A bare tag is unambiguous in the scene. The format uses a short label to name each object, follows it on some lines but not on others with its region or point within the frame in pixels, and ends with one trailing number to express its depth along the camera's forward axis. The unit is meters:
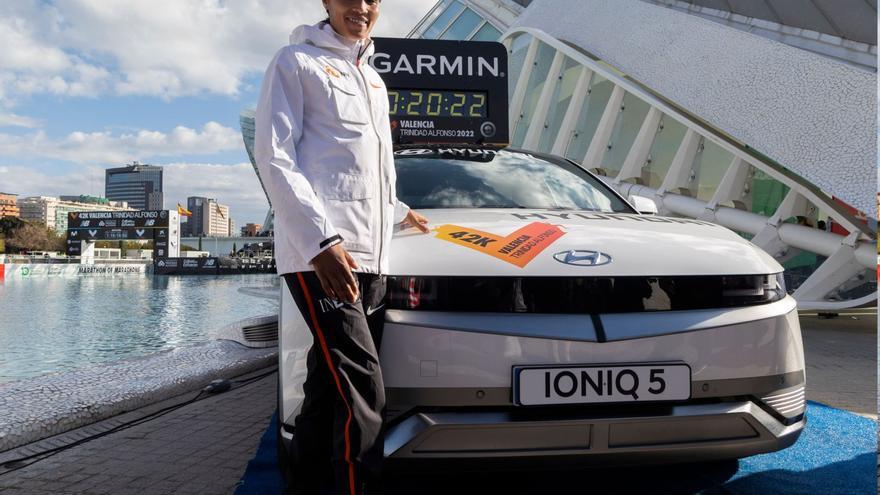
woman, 1.43
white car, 1.55
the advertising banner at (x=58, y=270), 40.19
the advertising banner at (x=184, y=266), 50.18
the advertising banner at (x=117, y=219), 52.84
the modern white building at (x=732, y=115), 7.28
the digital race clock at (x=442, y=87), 7.27
